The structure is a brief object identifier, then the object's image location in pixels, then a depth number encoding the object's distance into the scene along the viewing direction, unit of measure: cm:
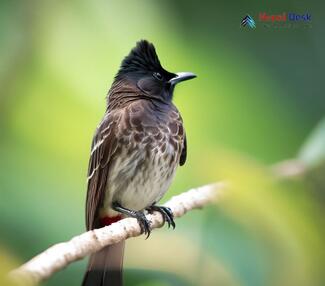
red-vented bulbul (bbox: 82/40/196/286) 369
